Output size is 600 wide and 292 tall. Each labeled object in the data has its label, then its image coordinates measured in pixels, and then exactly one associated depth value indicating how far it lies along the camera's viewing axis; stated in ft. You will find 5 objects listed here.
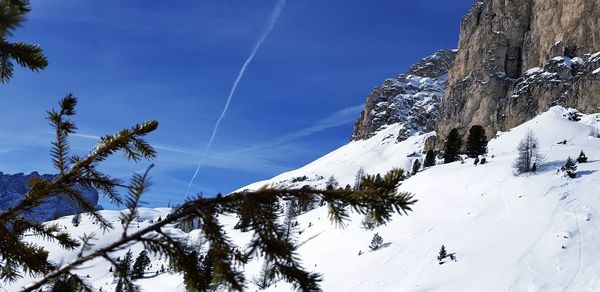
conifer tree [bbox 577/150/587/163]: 137.39
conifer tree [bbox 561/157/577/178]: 116.47
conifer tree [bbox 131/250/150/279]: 220.74
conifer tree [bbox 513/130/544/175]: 135.39
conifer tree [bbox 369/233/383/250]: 112.88
